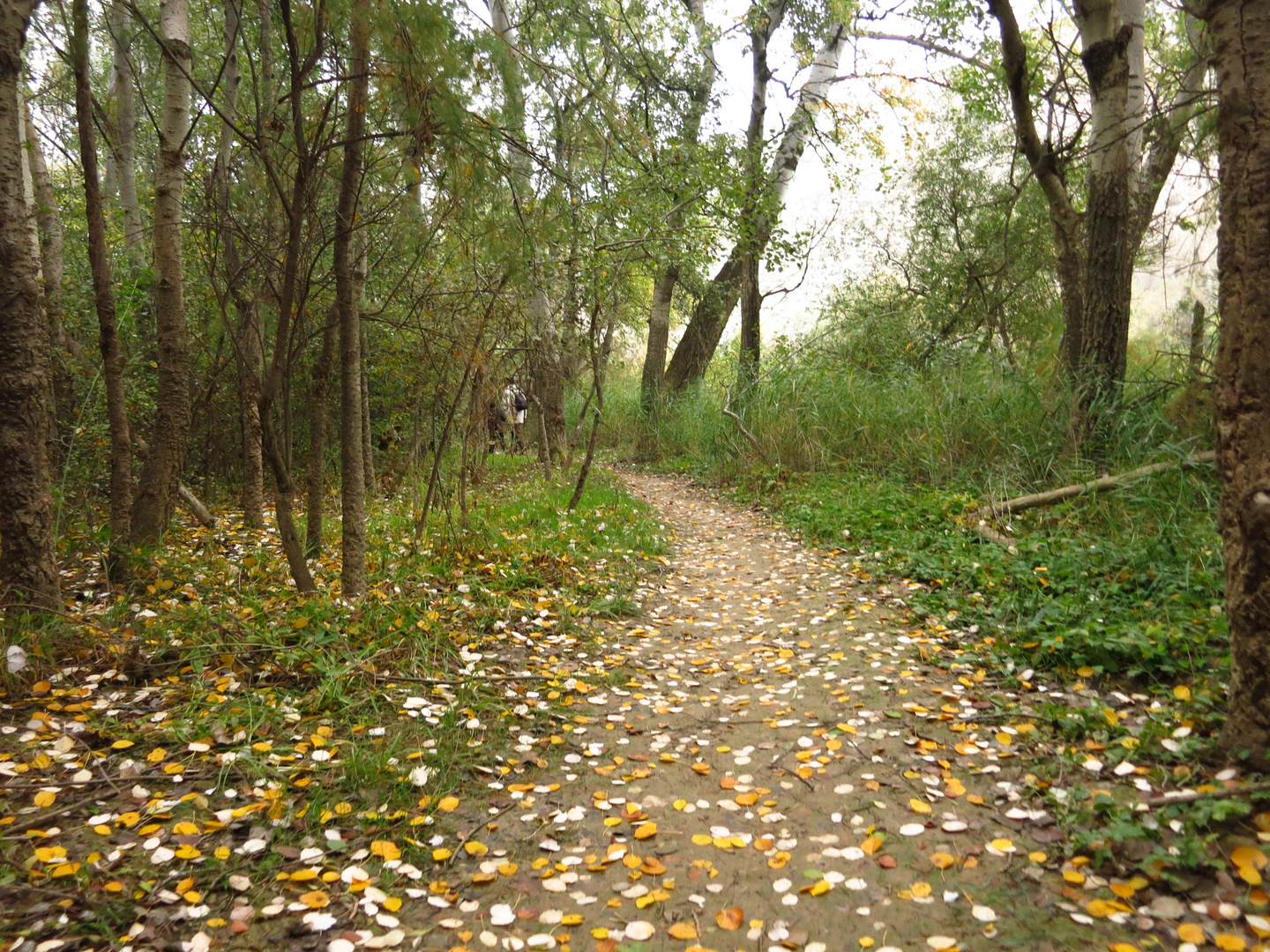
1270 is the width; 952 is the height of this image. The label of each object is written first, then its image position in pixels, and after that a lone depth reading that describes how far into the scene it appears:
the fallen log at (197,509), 6.05
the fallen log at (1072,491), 5.28
